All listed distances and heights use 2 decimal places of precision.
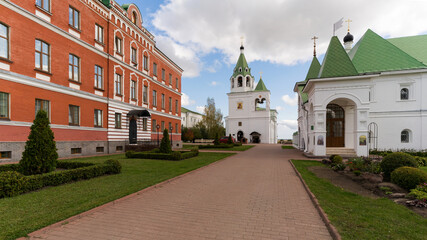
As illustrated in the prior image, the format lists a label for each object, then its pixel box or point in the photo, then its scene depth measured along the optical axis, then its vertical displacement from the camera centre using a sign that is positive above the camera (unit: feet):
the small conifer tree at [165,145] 52.42 -5.60
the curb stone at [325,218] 12.07 -6.94
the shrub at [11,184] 17.49 -5.41
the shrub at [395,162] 27.29 -5.29
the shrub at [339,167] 34.53 -7.48
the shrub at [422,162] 41.35 -7.88
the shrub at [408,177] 21.53 -5.97
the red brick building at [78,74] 38.40 +13.51
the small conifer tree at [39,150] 23.31 -3.14
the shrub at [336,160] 37.94 -6.91
